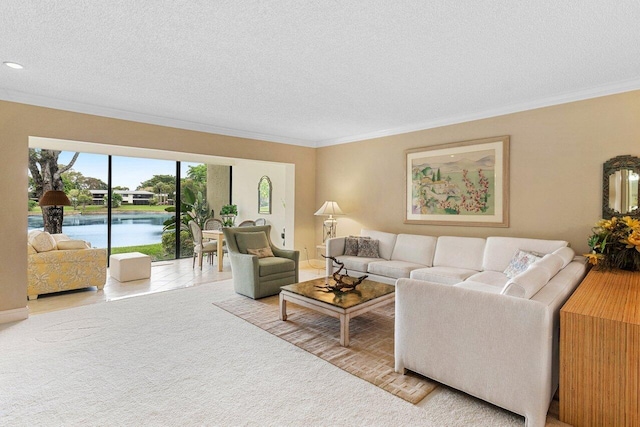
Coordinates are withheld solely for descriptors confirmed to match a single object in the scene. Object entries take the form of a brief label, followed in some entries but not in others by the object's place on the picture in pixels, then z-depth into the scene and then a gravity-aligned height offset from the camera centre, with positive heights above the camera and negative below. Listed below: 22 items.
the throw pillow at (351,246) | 5.51 -0.57
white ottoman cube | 5.57 -0.96
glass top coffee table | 3.14 -0.89
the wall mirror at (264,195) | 8.06 +0.37
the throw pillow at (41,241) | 4.68 -0.45
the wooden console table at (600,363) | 1.85 -0.87
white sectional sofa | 1.97 -0.81
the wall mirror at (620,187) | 3.52 +0.28
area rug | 2.50 -1.25
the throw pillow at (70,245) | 4.91 -0.52
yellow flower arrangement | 3.09 -0.31
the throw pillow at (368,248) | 5.35 -0.59
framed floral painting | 4.51 +0.41
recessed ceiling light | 3.02 +1.31
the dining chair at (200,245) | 6.75 -0.70
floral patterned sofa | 4.56 -0.79
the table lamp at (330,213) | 6.08 -0.04
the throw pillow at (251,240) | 5.12 -0.47
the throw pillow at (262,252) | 5.05 -0.63
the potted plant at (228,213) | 8.48 -0.07
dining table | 6.54 -0.54
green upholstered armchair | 4.61 -0.75
